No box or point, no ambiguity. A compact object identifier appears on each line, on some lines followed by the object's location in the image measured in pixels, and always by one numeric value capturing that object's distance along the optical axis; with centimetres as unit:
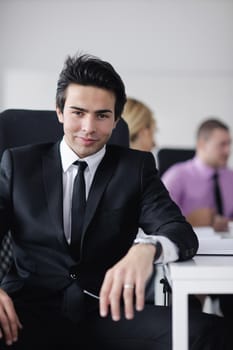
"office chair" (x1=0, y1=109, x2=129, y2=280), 211
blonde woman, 318
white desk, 147
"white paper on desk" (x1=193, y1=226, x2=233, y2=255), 172
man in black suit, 169
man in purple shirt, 409
